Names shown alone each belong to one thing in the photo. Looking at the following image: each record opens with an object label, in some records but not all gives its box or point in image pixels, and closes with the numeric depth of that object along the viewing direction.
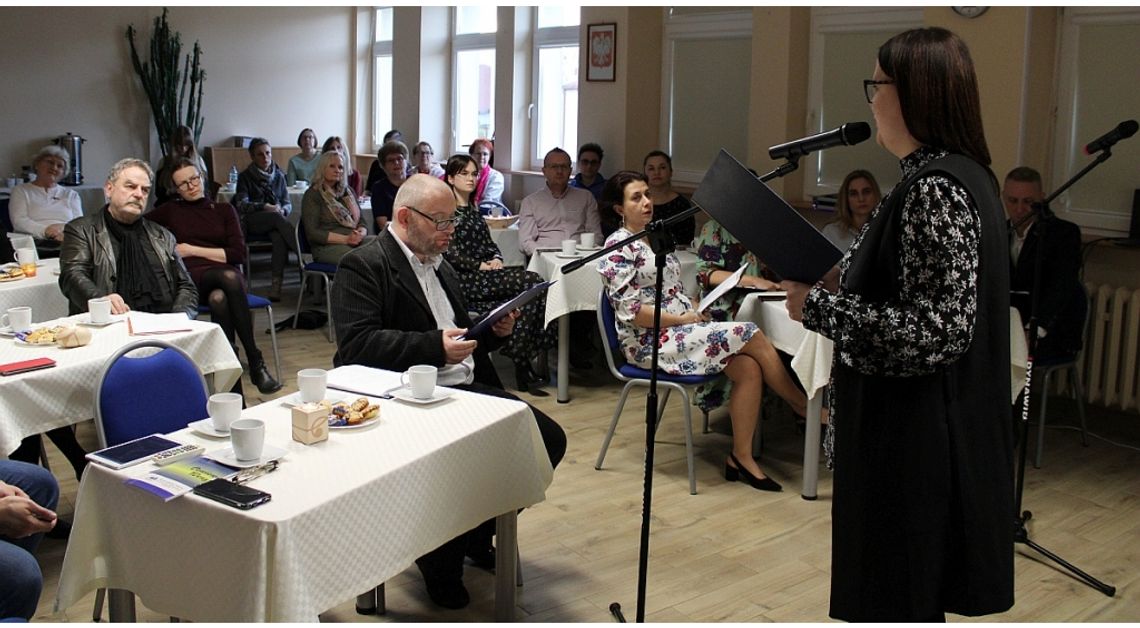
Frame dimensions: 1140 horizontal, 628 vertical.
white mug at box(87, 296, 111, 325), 3.46
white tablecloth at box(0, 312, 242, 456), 2.84
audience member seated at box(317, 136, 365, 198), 8.51
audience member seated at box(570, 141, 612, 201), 6.89
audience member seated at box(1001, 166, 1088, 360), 4.20
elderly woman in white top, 6.27
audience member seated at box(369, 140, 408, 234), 7.29
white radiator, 4.77
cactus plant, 10.18
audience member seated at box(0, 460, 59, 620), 2.16
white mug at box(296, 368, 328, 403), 2.48
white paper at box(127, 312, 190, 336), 3.44
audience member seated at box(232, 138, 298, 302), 8.06
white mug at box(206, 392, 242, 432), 2.29
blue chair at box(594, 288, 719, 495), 3.97
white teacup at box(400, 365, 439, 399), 2.59
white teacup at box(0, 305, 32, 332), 3.36
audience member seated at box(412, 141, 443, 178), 8.10
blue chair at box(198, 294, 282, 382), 5.34
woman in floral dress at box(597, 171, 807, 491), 4.02
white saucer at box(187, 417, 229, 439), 2.31
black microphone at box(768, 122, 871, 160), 1.98
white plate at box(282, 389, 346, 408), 2.55
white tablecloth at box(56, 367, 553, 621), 1.91
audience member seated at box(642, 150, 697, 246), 5.92
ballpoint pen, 2.05
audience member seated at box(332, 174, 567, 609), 2.94
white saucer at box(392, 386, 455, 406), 2.59
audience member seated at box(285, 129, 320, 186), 9.75
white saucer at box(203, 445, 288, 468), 2.12
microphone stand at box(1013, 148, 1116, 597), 3.16
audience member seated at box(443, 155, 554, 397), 5.40
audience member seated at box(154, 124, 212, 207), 7.65
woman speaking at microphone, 1.82
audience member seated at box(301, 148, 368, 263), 6.61
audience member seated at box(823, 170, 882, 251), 4.93
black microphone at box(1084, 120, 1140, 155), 3.06
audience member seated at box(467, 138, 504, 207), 7.85
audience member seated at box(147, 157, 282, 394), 5.20
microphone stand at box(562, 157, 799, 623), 2.22
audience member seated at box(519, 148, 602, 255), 6.25
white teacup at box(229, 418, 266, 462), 2.12
